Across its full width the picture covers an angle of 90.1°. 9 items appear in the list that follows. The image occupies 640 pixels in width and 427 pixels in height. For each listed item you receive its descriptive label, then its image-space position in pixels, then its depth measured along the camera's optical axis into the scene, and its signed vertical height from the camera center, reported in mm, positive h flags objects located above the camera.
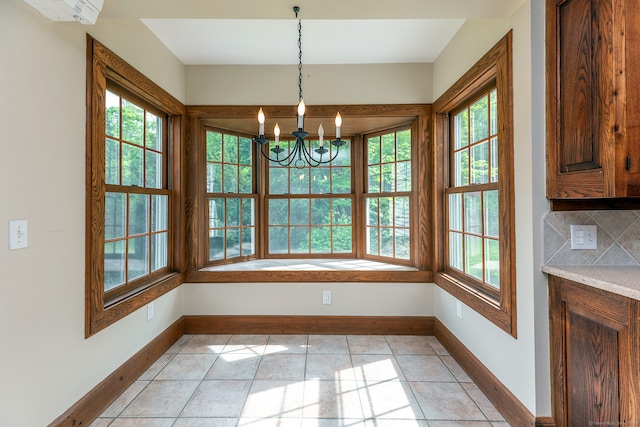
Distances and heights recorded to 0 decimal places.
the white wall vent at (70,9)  1373 +929
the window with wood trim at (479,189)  1854 +180
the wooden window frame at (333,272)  3008 +208
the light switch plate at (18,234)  1368 -69
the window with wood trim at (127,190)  1864 +202
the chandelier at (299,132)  1878 +542
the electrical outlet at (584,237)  1607 -121
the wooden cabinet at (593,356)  1202 -608
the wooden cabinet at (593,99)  1248 +487
